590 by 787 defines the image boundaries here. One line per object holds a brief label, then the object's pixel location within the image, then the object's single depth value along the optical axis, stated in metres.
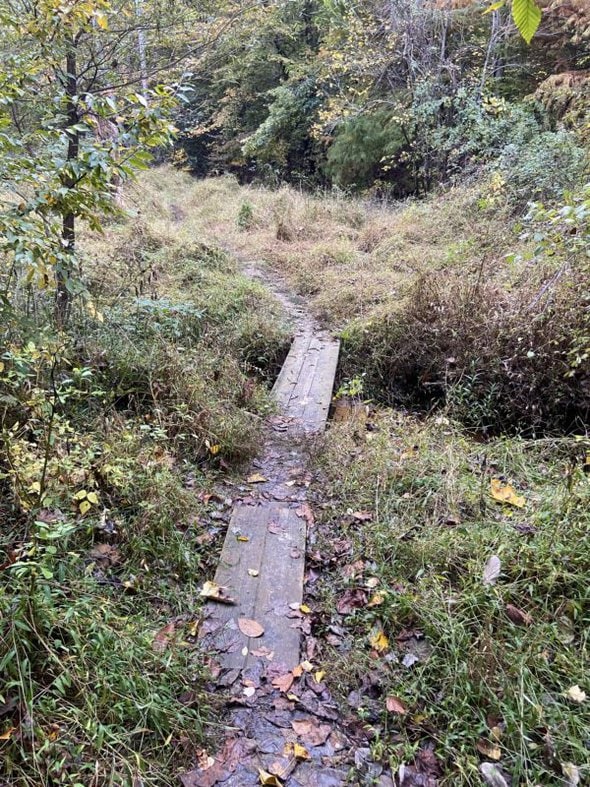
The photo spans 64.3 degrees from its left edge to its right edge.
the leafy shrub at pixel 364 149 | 11.86
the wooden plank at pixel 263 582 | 2.18
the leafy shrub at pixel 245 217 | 10.37
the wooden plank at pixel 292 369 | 4.62
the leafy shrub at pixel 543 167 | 6.23
